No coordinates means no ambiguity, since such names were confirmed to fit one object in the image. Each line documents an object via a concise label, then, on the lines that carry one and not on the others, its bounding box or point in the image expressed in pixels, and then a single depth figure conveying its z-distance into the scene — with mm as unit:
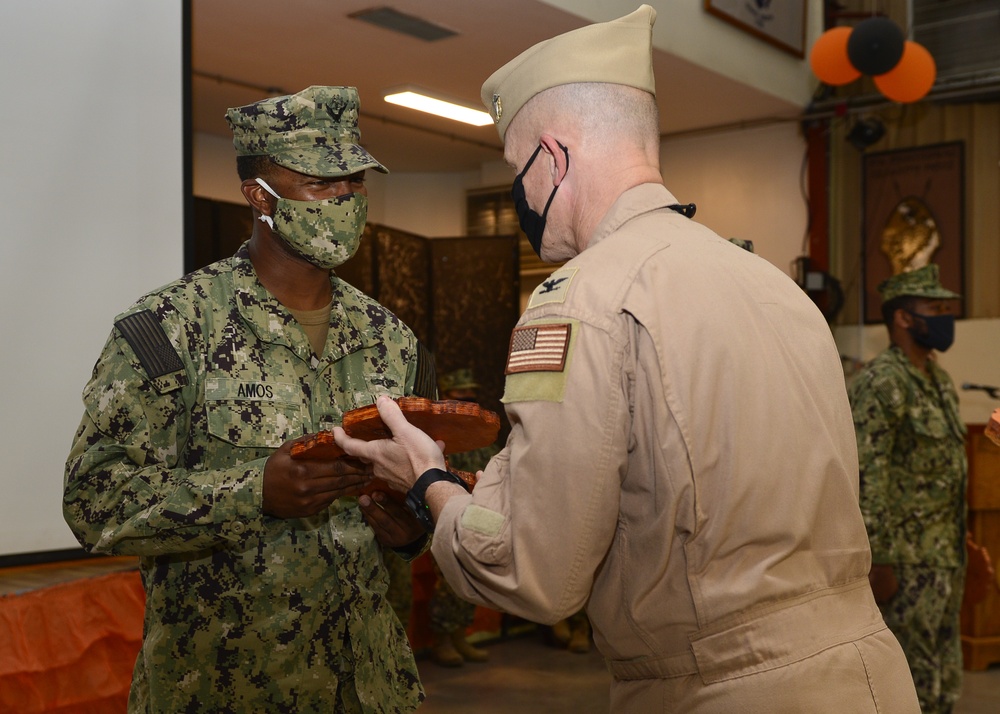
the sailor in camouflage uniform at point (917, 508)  3938
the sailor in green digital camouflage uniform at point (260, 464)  1717
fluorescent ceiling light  6268
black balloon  5039
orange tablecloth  2514
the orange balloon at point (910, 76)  5238
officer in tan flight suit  1217
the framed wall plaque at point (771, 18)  5809
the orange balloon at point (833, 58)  5246
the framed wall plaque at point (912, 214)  6488
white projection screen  2678
